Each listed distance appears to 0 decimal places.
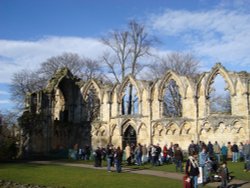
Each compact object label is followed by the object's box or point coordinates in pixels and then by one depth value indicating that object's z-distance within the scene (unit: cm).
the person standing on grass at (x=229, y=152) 2452
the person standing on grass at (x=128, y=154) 2276
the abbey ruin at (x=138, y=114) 2653
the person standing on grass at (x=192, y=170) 1236
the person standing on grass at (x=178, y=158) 1876
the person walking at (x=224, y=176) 1405
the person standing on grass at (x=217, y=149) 2189
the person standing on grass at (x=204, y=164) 1559
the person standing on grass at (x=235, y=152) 2235
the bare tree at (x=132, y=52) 4272
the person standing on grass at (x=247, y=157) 1769
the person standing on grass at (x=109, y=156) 1964
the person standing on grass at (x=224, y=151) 2286
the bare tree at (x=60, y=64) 4411
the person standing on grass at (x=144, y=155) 2411
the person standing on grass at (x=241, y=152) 2391
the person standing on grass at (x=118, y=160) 1903
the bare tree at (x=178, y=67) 4583
